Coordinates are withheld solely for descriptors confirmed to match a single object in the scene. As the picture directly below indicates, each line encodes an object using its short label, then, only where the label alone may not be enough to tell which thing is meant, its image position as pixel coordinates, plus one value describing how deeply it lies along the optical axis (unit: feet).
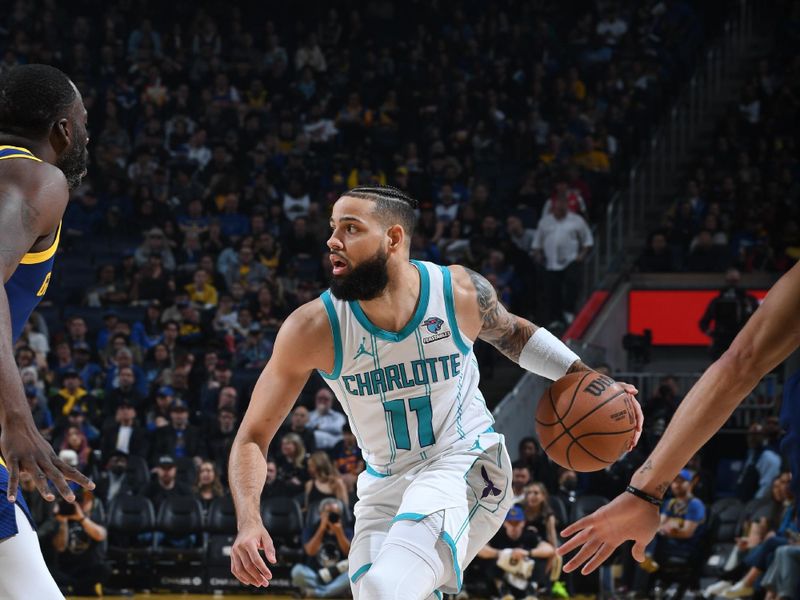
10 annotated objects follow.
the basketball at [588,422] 16.81
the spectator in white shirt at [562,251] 50.60
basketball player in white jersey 15.90
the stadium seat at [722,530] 36.88
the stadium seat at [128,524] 39.63
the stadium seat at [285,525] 38.73
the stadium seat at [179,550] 39.50
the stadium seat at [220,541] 39.27
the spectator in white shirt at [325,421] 41.93
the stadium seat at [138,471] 40.86
